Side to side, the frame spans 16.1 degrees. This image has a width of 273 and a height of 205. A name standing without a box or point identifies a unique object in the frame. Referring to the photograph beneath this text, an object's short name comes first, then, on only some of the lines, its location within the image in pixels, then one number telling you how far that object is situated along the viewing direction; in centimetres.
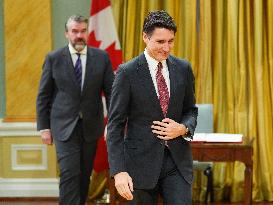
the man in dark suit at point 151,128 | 488
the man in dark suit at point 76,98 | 779
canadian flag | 956
